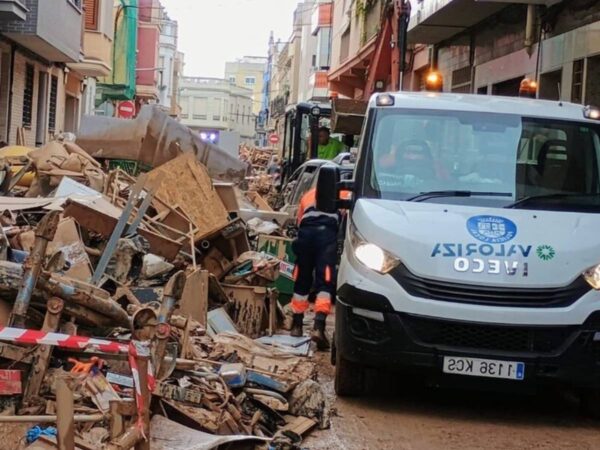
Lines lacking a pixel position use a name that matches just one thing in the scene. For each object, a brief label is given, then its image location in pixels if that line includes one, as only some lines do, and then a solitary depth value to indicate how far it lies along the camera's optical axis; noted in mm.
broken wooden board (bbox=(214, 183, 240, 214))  12928
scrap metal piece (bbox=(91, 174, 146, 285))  8328
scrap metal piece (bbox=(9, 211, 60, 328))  5422
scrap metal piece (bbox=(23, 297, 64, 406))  5398
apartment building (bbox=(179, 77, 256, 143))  119938
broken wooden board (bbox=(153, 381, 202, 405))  5867
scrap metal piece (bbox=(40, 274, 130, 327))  5891
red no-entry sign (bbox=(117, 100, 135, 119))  37250
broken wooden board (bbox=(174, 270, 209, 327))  8412
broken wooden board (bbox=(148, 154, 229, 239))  11438
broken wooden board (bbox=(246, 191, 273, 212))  17106
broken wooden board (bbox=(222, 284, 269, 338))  9648
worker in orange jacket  9266
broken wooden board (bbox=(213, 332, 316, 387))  7266
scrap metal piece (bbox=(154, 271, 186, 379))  5748
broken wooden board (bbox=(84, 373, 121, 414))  5215
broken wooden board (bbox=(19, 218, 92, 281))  8203
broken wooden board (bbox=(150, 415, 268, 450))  5195
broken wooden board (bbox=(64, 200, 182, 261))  9188
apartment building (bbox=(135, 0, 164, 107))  58281
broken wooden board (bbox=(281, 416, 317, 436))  6371
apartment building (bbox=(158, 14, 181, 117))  82562
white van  6652
